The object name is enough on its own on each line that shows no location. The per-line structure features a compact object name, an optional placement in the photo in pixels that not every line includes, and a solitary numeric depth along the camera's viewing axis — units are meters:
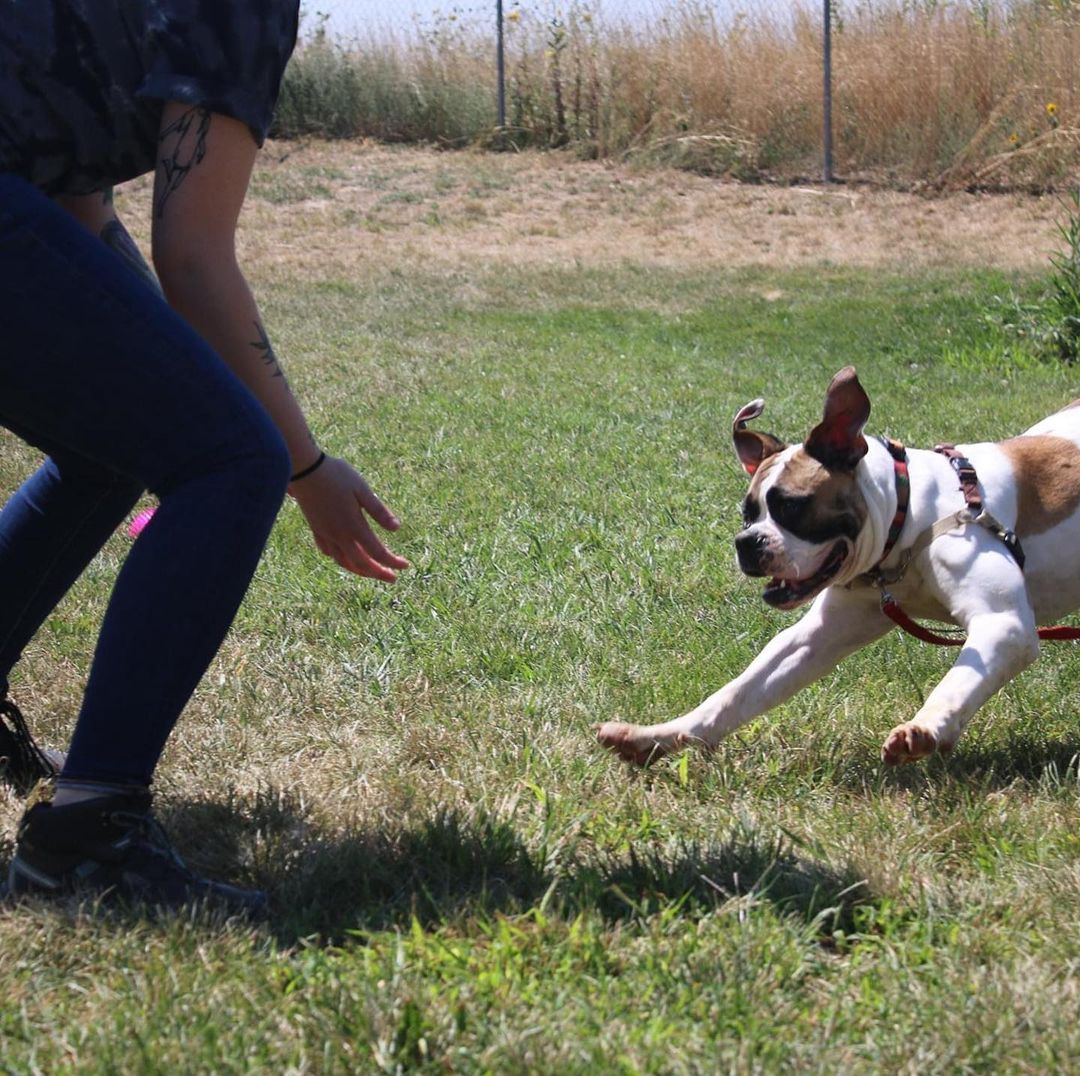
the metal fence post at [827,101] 15.30
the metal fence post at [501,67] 17.19
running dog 3.09
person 2.10
